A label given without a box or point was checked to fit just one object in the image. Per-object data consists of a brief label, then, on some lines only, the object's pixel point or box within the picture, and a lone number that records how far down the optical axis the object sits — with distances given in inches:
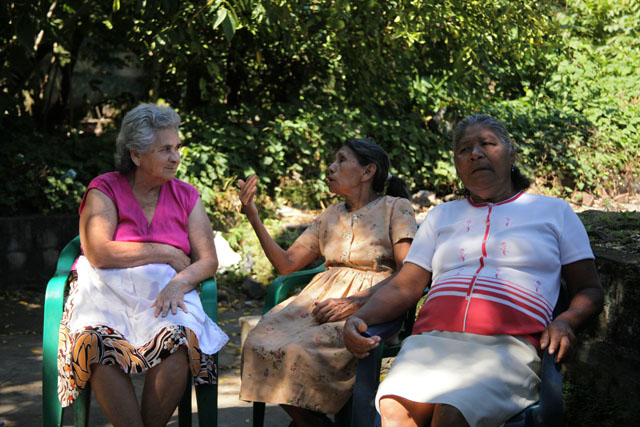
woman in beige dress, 100.0
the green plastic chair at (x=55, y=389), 99.1
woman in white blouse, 79.1
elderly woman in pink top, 95.3
